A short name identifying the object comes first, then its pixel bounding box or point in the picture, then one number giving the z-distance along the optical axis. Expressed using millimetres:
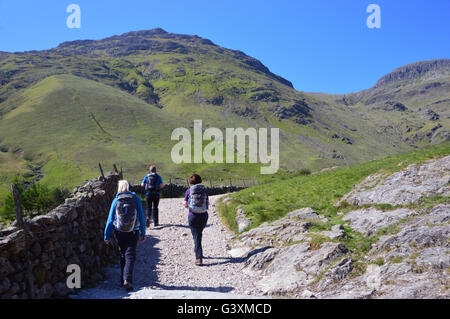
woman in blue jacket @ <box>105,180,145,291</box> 8414
